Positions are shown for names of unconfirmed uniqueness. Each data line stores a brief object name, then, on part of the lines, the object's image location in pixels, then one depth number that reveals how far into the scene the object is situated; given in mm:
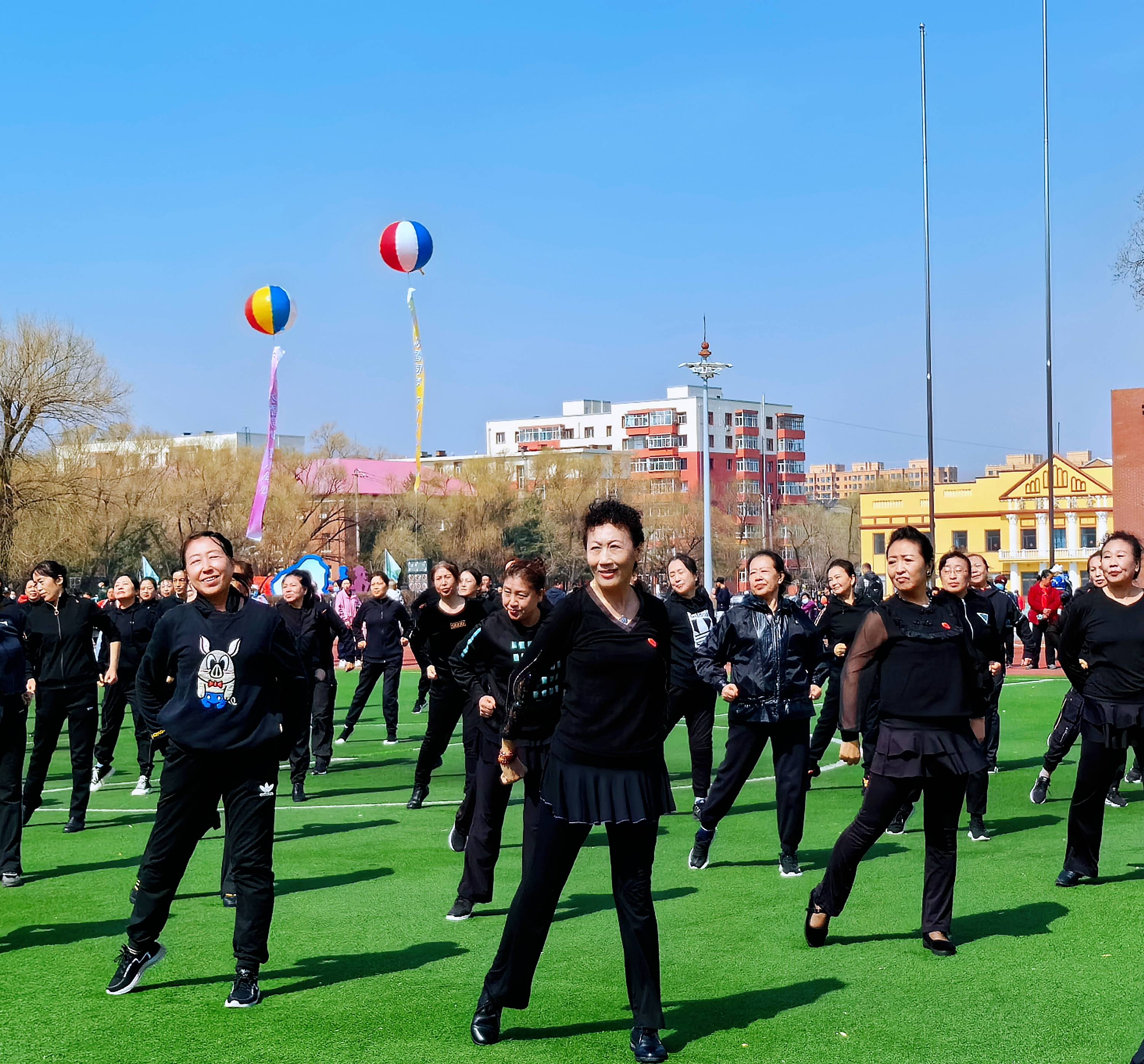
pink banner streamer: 27625
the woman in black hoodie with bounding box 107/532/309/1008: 6066
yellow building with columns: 83625
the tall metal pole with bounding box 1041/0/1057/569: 36969
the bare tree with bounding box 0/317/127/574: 45094
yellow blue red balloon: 26625
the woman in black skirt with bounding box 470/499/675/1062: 5289
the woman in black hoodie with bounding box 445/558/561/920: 7641
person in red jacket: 21516
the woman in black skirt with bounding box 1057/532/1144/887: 8148
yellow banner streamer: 25609
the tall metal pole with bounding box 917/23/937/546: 37938
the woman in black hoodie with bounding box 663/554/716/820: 11352
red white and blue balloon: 24859
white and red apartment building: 135875
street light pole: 48594
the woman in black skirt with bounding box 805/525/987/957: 6637
